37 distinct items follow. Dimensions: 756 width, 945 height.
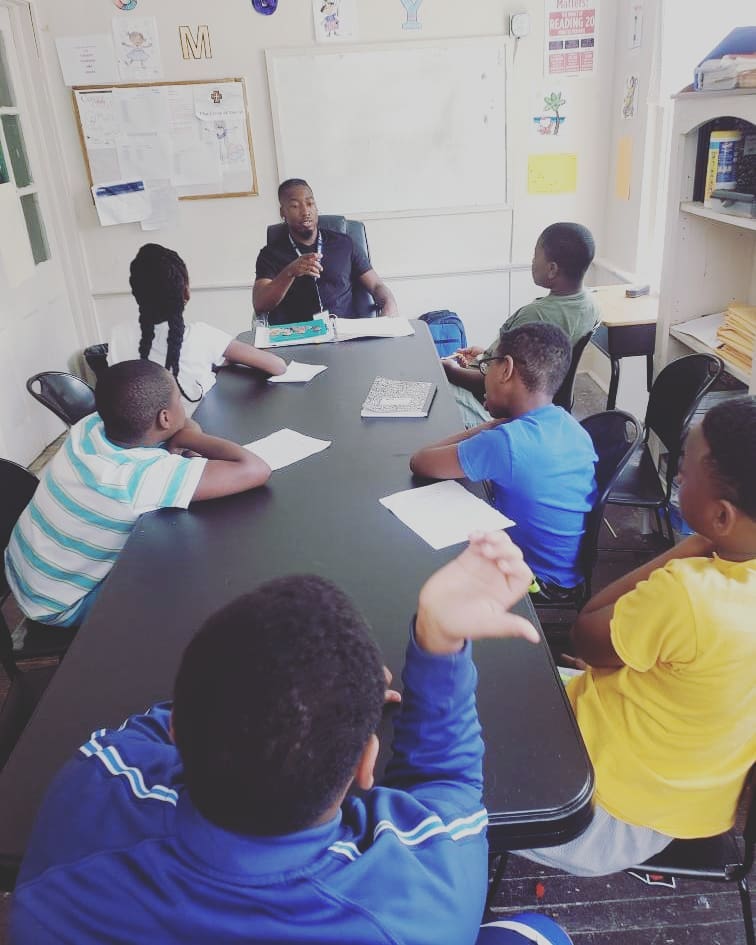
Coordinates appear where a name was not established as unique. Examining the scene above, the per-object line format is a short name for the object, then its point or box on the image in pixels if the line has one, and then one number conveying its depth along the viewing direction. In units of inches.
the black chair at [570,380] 98.8
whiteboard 155.3
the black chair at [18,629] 62.5
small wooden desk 117.9
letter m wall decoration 151.6
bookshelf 101.3
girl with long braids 92.7
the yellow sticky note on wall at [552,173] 166.1
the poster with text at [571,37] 152.9
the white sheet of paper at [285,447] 70.0
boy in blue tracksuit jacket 21.7
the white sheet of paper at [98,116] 155.3
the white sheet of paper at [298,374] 93.8
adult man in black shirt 121.8
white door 139.6
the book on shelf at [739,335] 91.5
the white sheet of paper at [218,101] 155.7
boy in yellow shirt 38.0
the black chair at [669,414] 81.7
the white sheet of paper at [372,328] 110.2
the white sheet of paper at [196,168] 160.7
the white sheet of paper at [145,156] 159.2
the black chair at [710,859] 42.6
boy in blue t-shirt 61.6
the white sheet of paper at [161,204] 163.2
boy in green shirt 102.0
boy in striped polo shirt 60.0
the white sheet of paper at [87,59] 151.5
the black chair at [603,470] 66.7
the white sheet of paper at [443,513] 54.8
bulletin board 155.6
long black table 34.0
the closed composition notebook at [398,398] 79.3
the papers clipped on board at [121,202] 162.4
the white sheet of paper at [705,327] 101.3
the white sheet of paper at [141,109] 155.2
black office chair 135.1
